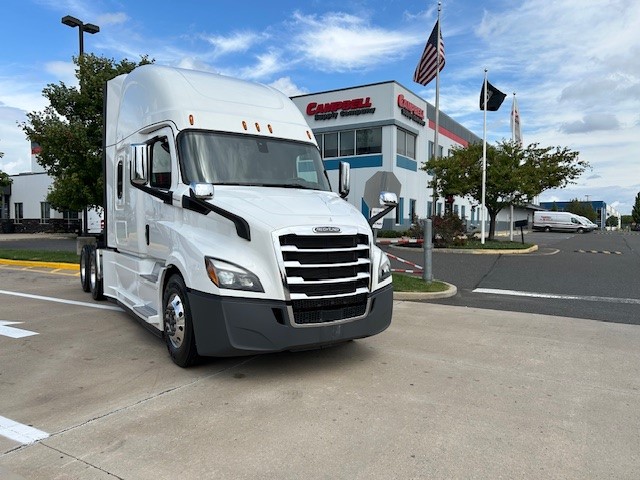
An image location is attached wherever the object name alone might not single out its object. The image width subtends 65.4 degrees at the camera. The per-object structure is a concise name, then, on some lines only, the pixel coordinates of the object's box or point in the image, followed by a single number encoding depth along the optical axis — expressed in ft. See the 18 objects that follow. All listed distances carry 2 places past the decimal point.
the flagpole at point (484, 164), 74.24
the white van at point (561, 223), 185.47
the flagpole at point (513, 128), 86.97
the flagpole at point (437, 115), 78.28
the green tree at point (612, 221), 510.99
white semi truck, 15.01
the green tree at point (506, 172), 77.00
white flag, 87.61
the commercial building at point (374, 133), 99.19
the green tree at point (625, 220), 615.32
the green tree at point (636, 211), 392.06
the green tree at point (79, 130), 47.98
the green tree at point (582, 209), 351.87
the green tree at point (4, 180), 114.21
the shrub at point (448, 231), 70.79
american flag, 77.41
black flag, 75.97
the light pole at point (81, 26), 55.57
